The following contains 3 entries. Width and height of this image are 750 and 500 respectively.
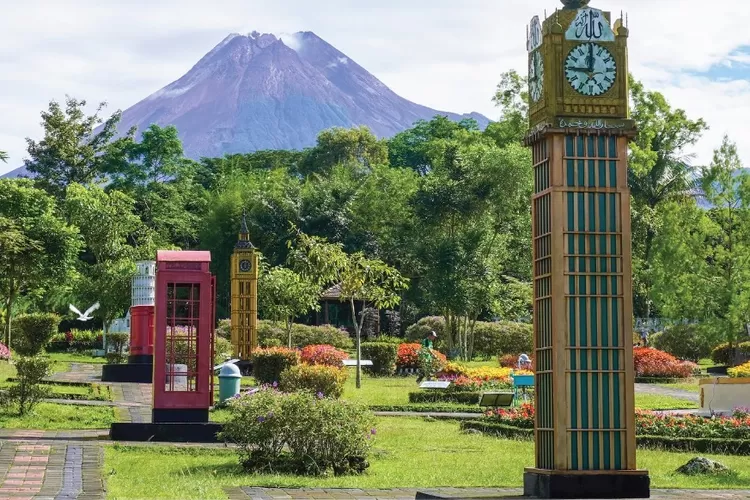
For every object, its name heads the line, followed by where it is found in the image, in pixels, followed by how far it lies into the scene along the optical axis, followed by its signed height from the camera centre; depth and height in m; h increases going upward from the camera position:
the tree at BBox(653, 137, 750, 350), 38.88 +3.65
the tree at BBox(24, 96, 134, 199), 58.44 +10.42
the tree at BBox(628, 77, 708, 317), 51.41 +9.26
